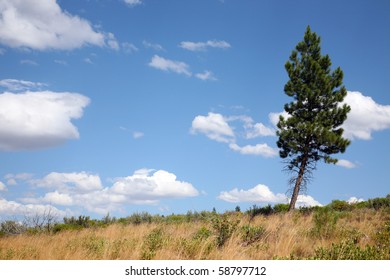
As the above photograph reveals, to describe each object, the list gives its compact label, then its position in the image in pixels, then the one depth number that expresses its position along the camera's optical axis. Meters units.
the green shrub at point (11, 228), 20.50
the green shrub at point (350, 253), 6.70
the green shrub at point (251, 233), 9.47
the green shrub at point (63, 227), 20.01
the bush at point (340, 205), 26.32
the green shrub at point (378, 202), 22.98
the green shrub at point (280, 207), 25.65
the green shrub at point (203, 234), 9.58
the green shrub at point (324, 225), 10.17
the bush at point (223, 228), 9.17
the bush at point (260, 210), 24.65
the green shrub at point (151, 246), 7.39
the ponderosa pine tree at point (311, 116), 22.75
